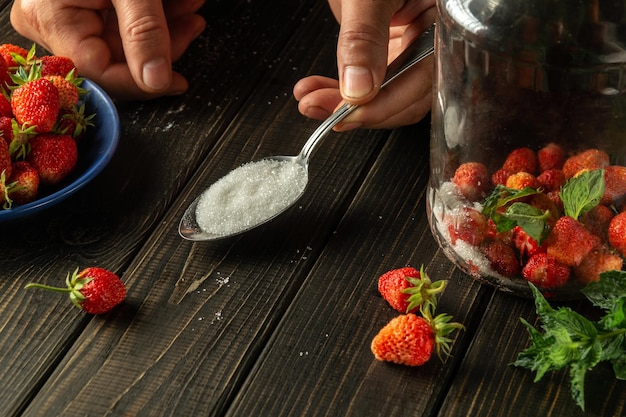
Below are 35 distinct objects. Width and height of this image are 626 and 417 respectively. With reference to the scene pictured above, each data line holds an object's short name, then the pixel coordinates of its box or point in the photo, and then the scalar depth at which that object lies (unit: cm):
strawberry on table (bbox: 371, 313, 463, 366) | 74
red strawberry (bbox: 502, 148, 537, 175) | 78
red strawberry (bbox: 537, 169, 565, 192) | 77
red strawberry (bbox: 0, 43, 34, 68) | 87
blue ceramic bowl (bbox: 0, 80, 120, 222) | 81
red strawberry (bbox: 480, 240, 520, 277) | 77
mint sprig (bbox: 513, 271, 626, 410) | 71
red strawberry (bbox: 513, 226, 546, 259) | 76
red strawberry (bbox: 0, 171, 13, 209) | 81
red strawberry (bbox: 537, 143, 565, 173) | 78
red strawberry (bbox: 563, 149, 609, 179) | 77
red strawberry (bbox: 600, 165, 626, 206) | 76
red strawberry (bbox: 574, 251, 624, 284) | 76
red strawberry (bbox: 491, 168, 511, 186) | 79
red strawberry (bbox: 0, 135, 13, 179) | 81
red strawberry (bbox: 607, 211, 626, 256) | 75
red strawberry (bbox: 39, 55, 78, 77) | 87
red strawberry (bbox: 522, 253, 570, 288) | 75
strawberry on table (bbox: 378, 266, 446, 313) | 76
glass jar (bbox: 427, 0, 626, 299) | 71
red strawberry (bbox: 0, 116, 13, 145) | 83
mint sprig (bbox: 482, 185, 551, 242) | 74
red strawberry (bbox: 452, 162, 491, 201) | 79
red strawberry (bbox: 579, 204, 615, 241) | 76
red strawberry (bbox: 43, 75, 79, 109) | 85
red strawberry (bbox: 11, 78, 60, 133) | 83
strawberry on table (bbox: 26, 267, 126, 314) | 78
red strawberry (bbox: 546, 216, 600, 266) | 75
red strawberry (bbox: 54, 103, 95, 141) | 85
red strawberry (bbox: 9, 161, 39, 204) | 82
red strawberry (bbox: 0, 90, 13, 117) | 84
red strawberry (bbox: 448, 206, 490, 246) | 78
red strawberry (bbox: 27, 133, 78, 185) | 83
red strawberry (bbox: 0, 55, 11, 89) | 86
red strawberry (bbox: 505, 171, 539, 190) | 77
